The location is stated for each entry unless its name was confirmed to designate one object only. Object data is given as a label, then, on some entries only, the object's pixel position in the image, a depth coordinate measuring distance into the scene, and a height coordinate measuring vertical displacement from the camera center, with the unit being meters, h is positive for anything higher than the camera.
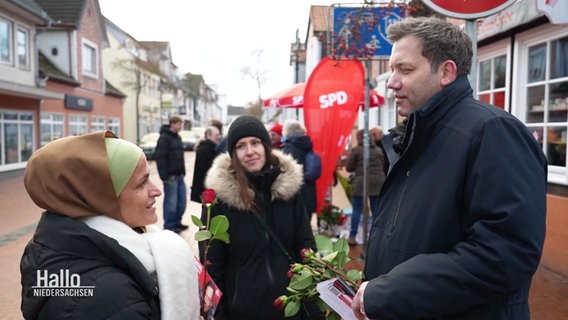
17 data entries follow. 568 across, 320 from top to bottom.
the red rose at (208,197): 1.99 -0.28
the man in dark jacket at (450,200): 1.33 -0.20
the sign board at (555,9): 3.11 +0.81
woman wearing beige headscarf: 1.34 -0.36
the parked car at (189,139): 38.31 -0.71
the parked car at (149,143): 28.01 -0.84
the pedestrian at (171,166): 8.04 -0.60
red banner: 6.43 +0.34
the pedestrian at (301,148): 6.48 -0.22
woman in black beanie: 2.62 -0.56
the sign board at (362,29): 4.91 +1.08
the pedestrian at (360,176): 7.15 -0.65
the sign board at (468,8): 2.08 +0.55
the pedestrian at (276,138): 7.86 -0.11
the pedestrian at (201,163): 7.18 -0.49
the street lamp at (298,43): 24.68 +4.76
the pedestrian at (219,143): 7.00 -0.18
